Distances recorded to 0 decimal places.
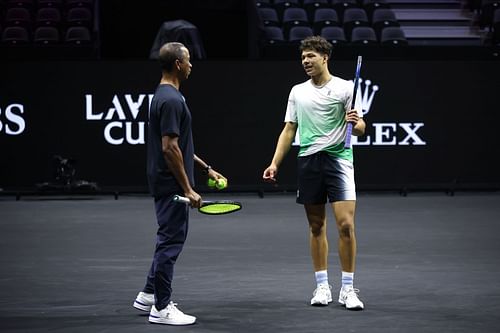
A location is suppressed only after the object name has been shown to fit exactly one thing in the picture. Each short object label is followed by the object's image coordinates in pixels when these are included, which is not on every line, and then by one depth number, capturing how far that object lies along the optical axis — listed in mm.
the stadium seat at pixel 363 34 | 18481
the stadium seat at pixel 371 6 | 19797
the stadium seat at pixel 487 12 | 20094
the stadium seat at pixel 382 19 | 19094
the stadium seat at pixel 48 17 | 18812
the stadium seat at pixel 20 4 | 19297
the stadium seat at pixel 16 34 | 18016
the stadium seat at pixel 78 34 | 18128
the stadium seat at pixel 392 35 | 18477
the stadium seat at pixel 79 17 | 18734
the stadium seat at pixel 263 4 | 19422
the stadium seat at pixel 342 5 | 19719
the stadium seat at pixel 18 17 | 18656
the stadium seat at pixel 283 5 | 19391
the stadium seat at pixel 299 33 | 18242
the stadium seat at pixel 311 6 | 19656
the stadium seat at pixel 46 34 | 18261
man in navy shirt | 6250
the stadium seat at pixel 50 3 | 19406
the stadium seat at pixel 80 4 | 19377
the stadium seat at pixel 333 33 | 18239
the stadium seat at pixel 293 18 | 18703
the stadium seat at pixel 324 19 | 18734
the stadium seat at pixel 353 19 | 19000
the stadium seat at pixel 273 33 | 18297
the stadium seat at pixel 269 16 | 18844
